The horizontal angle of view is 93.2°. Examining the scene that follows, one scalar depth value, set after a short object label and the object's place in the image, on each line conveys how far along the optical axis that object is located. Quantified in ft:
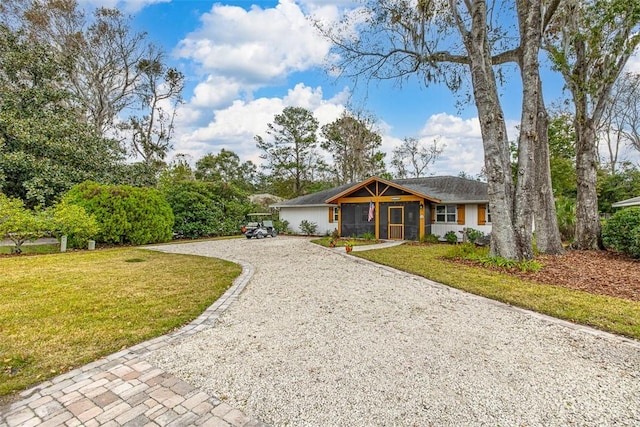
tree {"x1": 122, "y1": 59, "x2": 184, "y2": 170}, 69.56
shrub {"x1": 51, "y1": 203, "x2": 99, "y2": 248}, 35.83
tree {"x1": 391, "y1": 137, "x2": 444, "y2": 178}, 100.83
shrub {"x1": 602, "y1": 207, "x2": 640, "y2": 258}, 28.45
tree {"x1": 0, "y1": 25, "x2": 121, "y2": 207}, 44.45
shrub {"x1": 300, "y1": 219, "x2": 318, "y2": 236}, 61.87
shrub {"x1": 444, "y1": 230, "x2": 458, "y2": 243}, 46.06
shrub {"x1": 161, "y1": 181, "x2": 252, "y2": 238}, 54.44
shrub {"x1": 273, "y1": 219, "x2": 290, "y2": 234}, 66.13
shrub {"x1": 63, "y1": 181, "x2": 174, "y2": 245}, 40.65
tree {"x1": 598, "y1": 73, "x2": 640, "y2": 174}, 55.26
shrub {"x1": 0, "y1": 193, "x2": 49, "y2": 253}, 32.07
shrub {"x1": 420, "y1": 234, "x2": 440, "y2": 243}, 46.25
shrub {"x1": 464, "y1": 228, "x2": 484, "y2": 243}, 42.70
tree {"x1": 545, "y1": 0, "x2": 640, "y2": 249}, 30.89
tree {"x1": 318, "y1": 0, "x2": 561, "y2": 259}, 26.61
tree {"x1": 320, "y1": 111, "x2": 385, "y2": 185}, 92.02
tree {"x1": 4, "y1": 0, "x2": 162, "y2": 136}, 54.95
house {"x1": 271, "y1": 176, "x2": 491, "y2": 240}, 45.70
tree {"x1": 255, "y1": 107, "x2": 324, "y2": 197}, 93.97
